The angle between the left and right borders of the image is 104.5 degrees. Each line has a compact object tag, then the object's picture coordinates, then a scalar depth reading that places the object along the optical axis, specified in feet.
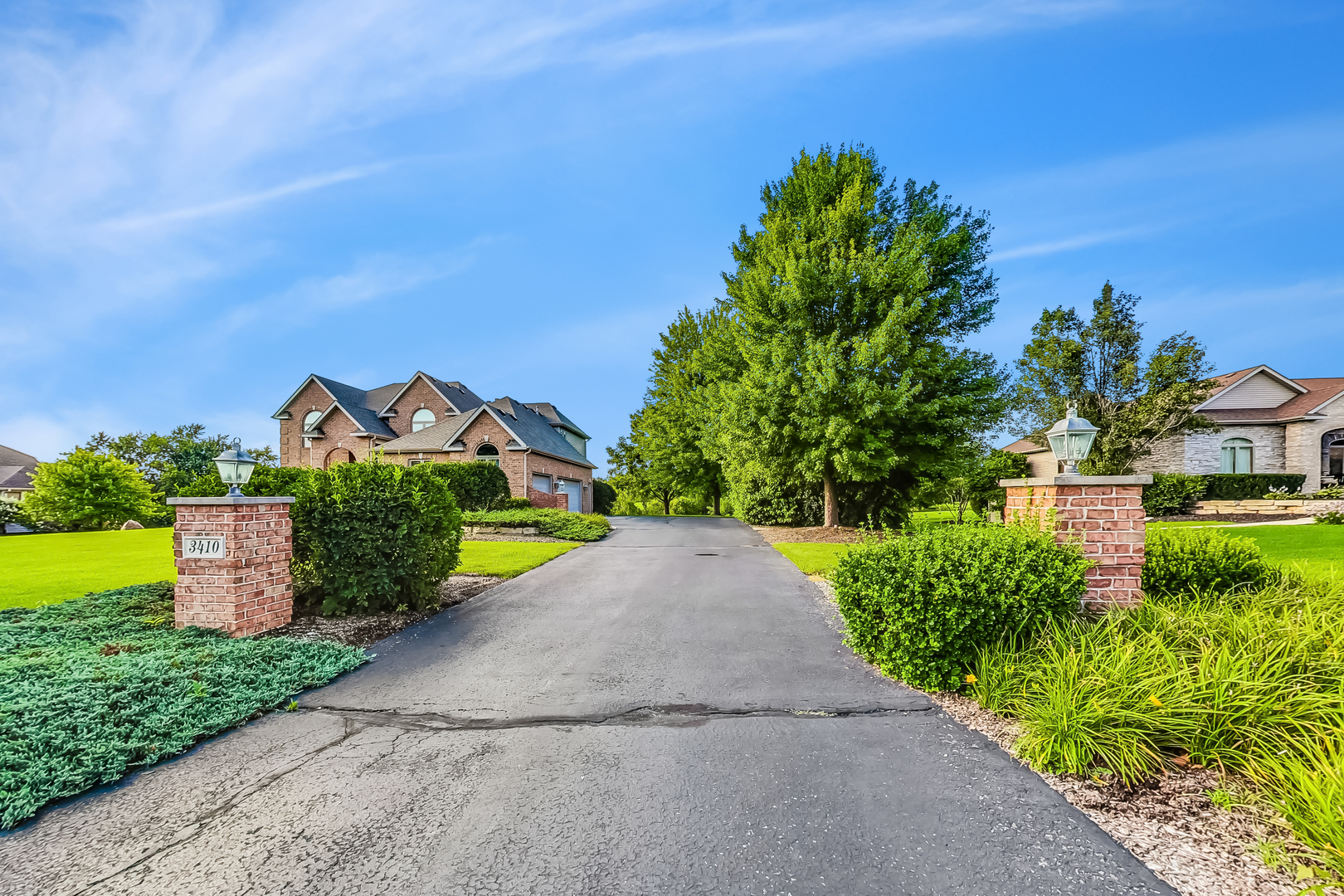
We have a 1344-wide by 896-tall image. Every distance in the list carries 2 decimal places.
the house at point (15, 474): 126.11
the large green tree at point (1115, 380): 59.62
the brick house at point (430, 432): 85.46
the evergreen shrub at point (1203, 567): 15.76
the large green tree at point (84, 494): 66.03
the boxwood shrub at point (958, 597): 12.79
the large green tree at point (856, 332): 46.50
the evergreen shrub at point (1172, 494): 65.92
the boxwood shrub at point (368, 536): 19.67
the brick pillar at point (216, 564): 16.85
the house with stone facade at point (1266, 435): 77.51
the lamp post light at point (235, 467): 17.30
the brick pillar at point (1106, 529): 14.46
